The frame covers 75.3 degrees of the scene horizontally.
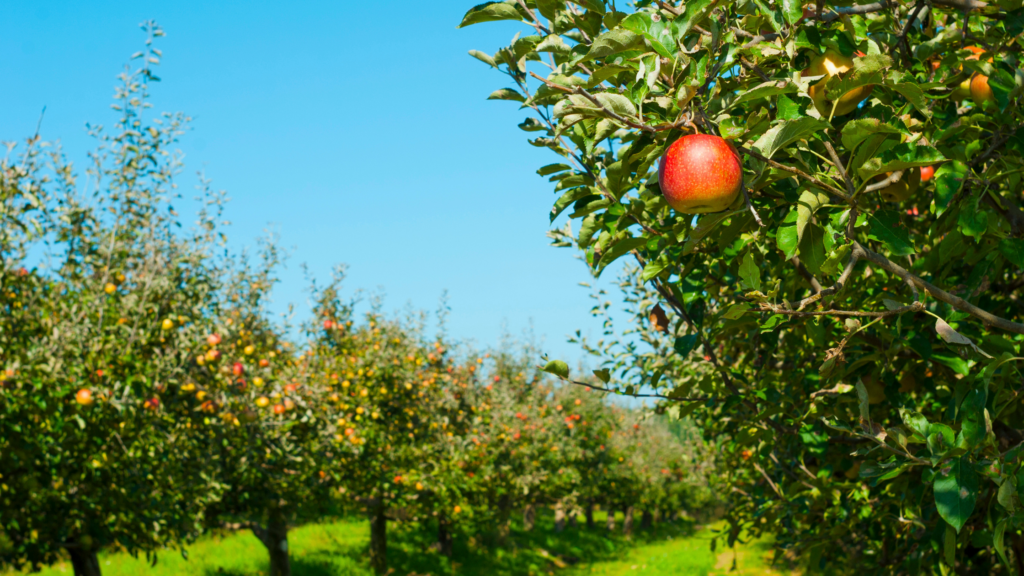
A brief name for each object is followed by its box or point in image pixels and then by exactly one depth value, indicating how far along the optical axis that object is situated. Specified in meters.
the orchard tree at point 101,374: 6.18
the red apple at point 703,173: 1.93
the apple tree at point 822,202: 1.96
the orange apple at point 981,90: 2.82
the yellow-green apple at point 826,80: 2.51
